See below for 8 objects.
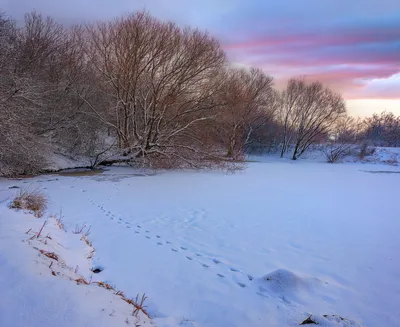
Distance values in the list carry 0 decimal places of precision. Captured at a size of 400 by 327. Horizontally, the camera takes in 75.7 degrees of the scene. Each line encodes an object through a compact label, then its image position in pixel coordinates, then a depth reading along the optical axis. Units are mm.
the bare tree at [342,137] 34000
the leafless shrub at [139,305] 2611
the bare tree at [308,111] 33406
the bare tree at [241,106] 17141
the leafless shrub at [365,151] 33812
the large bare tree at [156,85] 14180
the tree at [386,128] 51906
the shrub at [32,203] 5738
